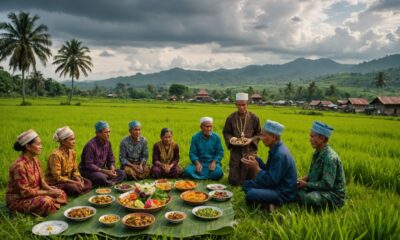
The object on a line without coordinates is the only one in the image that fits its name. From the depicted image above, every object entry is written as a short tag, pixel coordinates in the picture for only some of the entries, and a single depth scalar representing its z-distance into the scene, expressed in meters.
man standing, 6.14
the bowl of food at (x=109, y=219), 3.86
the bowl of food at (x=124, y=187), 5.26
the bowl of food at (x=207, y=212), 4.11
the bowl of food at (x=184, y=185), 5.25
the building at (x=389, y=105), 42.72
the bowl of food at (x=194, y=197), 4.60
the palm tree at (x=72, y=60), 39.16
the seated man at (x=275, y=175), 4.46
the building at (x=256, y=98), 75.04
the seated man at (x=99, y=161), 5.71
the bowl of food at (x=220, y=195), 4.85
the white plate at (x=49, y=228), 3.68
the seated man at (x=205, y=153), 6.39
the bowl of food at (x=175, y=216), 3.93
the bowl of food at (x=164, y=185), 5.20
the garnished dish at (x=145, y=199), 4.23
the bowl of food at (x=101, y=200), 4.49
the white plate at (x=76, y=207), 3.95
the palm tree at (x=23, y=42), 31.75
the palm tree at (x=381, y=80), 64.00
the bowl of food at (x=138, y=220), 3.74
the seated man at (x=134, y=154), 6.25
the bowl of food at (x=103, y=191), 5.14
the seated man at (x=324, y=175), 4.24
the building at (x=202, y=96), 85.36
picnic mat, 3.77
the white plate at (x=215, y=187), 5.47
